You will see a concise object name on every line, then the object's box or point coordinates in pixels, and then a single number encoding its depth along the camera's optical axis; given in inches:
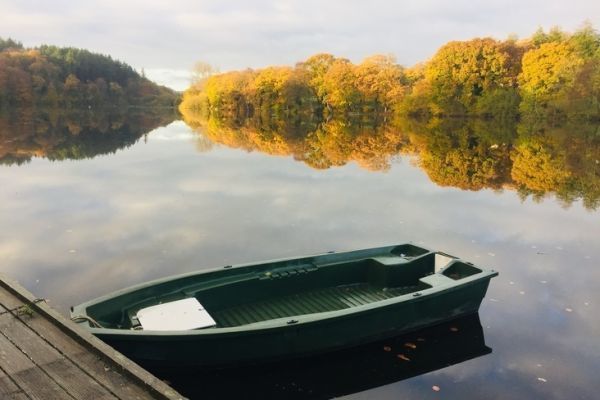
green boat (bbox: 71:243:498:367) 252.7
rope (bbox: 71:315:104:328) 245.0
